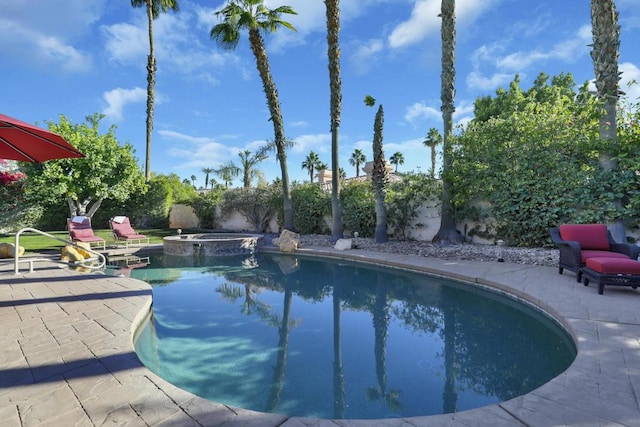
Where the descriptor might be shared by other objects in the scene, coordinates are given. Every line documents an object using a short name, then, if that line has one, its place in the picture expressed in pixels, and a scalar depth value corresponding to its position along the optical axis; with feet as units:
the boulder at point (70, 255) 30.68
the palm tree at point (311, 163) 163.12
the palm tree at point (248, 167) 79.36
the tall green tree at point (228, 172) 84.43
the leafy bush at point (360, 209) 46.11
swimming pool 10.79
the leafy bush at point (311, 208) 53.06
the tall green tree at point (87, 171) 47.26
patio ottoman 17.87
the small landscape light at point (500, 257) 28.89
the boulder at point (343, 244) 39.81
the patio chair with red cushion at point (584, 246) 20.77
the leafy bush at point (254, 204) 62.72
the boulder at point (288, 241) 41.45
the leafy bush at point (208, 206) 71.15
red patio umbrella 13.78
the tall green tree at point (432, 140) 120.39
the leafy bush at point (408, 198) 42.01
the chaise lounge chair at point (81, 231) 36.19
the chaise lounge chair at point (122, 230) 41.24
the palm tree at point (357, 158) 166.30
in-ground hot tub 40.16
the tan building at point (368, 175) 49.81
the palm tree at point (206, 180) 209.86
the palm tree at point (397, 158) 155.94
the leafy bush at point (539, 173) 28.12
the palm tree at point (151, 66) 75.51
